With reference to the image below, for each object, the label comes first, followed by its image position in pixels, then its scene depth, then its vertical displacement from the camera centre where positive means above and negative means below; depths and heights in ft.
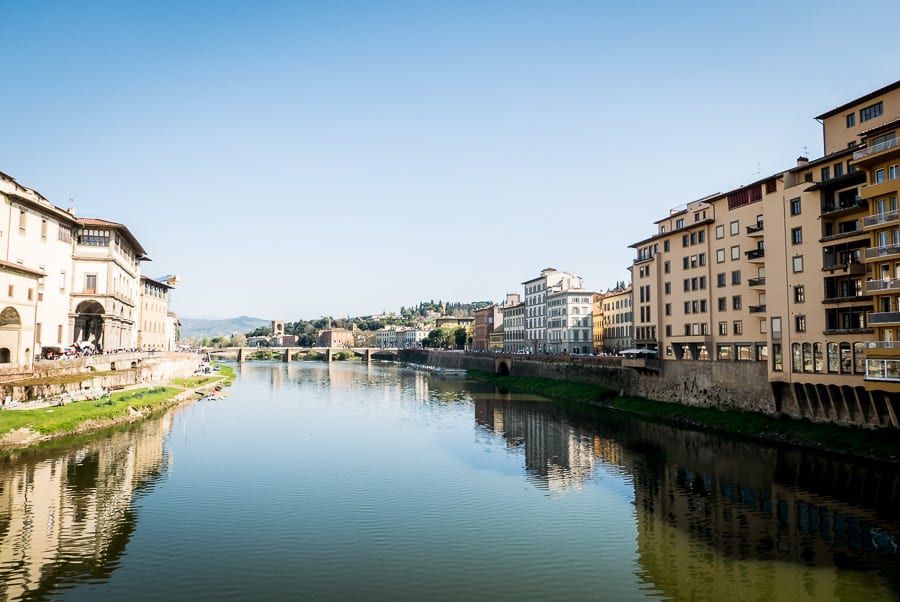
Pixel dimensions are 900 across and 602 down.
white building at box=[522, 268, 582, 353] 411.54 +31.75
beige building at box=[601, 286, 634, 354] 350.23 +14.71
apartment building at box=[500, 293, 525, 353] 462.27 +14.05
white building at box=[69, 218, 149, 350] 229.25 +23.07
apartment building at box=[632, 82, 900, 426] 117.70 +18.21
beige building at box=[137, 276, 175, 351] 335.06 +15.79
